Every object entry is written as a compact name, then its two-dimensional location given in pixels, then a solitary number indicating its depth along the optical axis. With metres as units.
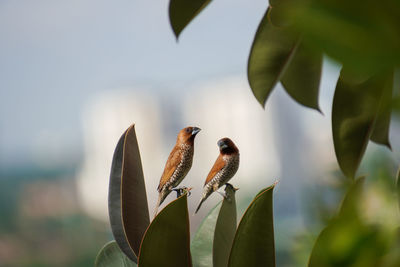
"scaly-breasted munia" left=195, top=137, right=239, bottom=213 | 5.08
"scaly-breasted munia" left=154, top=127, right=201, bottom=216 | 5.07
